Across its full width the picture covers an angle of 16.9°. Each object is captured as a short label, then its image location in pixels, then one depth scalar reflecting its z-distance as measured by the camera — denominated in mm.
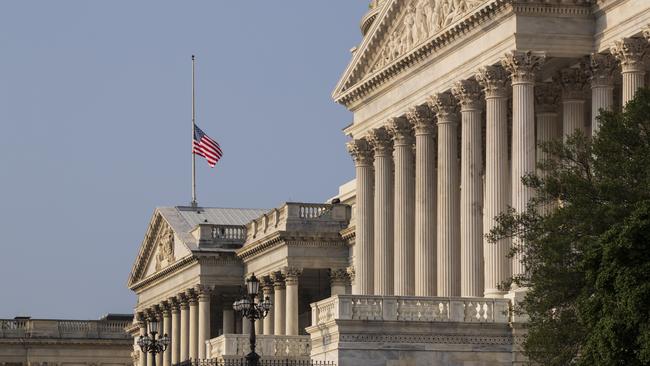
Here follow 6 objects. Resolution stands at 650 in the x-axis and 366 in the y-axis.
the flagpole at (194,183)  152000
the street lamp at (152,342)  86725
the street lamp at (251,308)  74250
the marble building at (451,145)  77375
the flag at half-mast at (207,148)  135750
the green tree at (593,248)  58375
